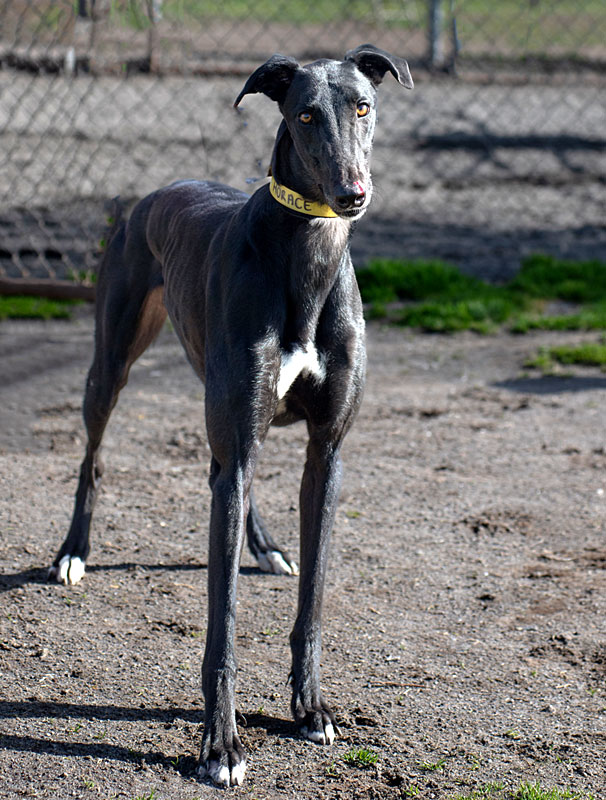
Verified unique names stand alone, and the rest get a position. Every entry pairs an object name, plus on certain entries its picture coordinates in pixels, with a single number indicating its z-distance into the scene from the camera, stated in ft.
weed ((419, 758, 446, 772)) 9.72
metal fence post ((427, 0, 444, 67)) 38.70
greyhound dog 9.25
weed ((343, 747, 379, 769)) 9.78
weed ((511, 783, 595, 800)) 9.29
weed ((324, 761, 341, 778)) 9.63
